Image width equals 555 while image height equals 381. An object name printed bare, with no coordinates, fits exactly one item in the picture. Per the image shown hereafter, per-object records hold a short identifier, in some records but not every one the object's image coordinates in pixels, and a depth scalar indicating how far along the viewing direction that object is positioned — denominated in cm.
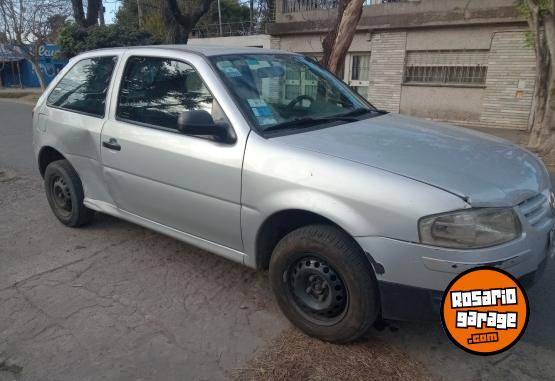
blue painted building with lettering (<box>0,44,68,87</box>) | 3325
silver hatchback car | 222
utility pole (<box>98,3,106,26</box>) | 2182
